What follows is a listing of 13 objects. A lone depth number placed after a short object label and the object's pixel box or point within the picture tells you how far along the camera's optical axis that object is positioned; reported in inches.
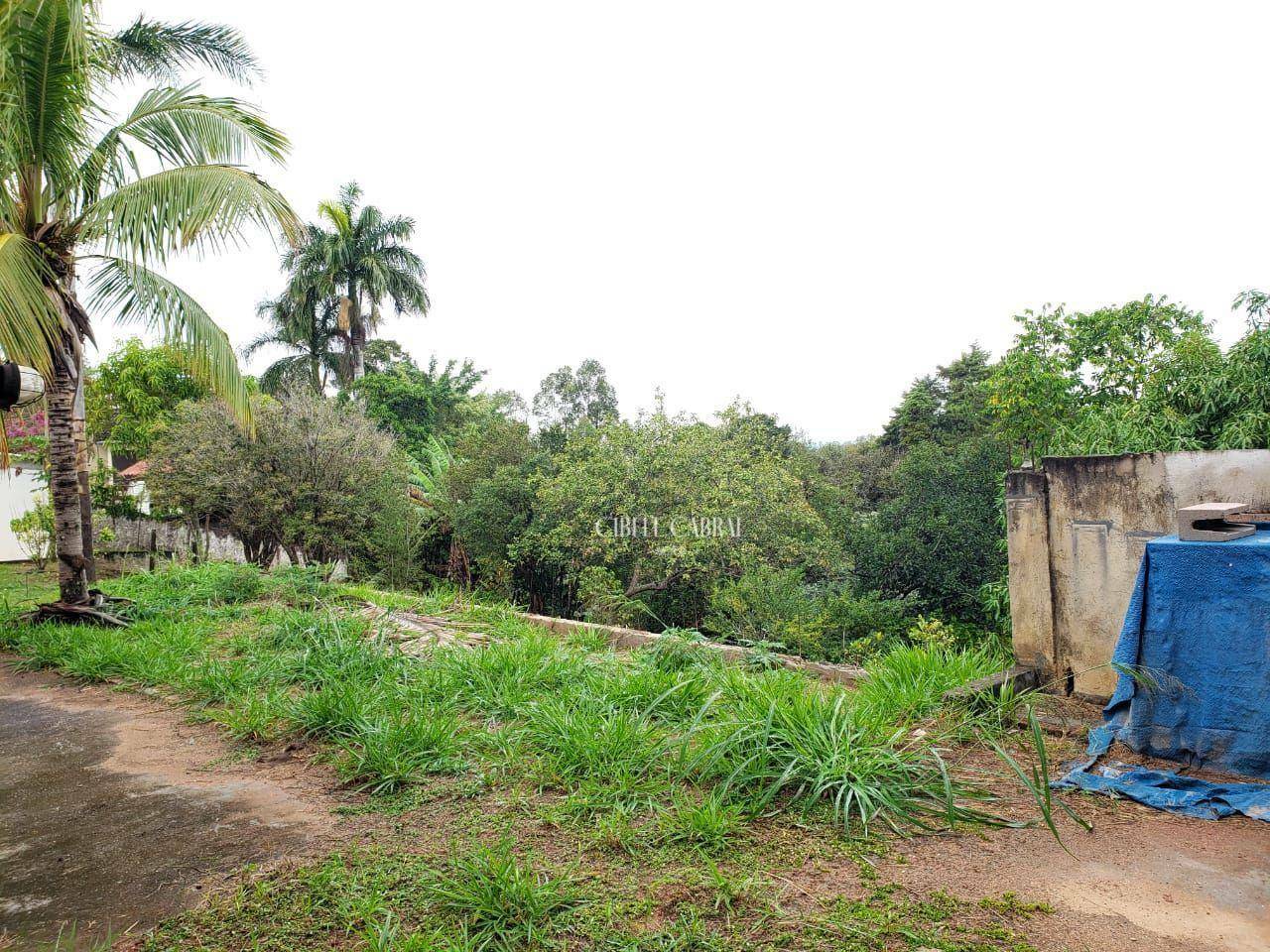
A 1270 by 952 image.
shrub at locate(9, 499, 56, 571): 537.3
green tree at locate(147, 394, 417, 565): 478.6
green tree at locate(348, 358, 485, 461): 946.1
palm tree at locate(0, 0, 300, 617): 245.4
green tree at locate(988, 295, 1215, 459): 328.8
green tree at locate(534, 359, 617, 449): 1069.9
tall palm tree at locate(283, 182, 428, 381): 971.3
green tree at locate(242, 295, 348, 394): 1013.8
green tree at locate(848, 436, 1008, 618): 396.2
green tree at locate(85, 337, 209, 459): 700.7
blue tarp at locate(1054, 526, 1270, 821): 124.0
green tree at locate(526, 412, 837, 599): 392.8
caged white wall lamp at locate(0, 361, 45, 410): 162.6
